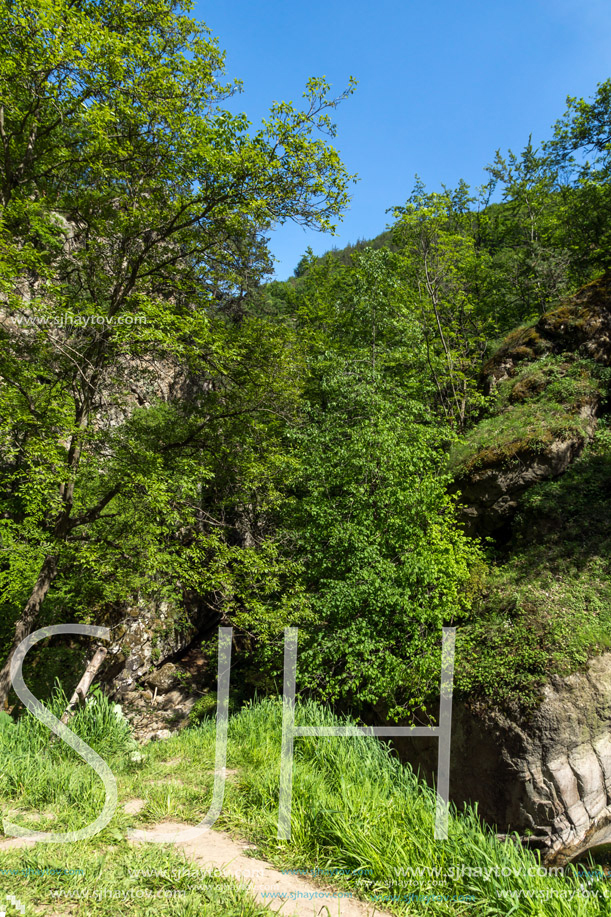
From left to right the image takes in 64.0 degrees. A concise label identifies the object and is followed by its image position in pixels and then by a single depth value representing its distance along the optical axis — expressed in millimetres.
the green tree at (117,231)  6574
